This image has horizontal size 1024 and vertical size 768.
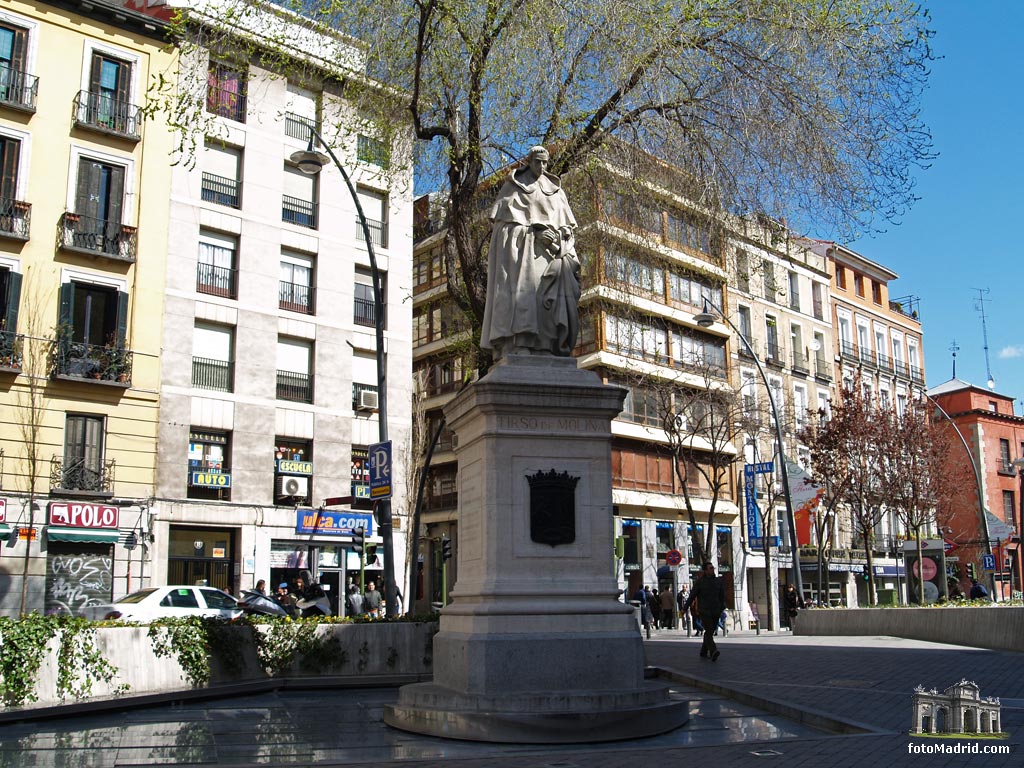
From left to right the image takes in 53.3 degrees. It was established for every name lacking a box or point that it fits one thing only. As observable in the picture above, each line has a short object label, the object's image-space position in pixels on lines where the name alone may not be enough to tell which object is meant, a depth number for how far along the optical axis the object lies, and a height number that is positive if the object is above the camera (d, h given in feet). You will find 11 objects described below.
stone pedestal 29.78 -0.60
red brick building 196.95 +23.54
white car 64.95 -2.11
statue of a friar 36.27 +10.33
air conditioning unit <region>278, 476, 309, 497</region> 105.50 +8.68
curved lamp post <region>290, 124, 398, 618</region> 61.93 +10.83
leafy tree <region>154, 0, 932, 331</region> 50.03 +24.89
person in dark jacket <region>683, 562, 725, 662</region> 57.00 -1.76
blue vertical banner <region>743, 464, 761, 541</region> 147.95 +8.46
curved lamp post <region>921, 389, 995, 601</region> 117.91 +5.70
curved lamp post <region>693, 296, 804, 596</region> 105.40 +5.58
